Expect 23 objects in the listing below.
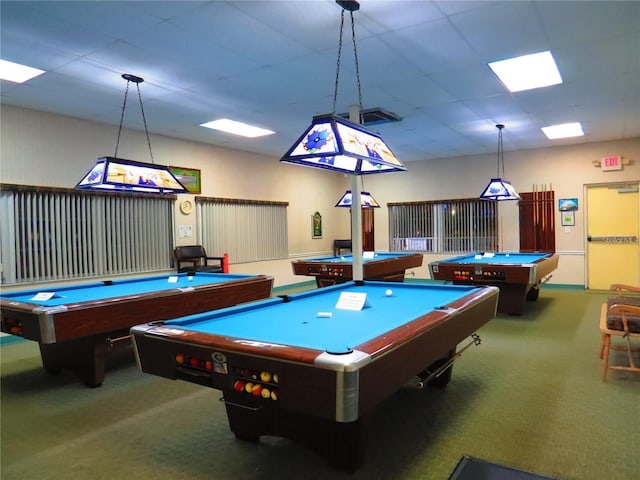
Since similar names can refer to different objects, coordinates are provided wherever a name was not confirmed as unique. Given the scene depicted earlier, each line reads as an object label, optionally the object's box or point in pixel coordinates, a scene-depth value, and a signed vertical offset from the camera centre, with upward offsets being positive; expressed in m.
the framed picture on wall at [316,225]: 9.53 +0.15
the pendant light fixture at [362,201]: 6.75 +0.48
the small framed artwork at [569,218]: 7.87 +0.13
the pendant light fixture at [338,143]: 2.59 +0.56
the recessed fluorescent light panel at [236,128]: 5.95 +1.54
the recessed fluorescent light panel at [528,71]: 3.88 +1.49
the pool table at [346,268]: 5.64 -0.51
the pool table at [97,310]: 2.92 -0.56
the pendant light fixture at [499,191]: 5.84 +0.49
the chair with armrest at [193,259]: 6.56 -0.38
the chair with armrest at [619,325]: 3.18 -0.78
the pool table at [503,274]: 5.03 -0.57
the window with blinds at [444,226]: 8.72 +0.05
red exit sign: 7.35 +1.06
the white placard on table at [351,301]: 2.71 -0.45
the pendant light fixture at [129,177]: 3.85 +0.56
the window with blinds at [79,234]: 4.92 +0.05
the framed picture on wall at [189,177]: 6.77 +0.93
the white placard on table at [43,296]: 3.34 -0.45
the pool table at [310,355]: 1.57 -0.51
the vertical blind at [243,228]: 7.25 +0.10
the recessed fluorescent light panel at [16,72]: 3.84 +1.55
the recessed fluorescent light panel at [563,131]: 6.40 +1.48
